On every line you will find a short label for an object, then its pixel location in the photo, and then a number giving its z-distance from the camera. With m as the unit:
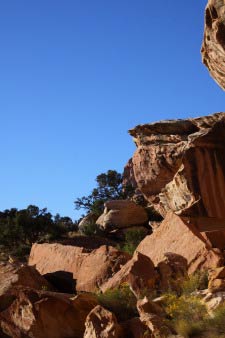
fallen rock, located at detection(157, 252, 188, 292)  14.98
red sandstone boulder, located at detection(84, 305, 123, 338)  11.77
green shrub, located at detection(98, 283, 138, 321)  13.38
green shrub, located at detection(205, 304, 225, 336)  11.05
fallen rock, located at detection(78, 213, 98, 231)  49.57
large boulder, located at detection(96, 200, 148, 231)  44.59
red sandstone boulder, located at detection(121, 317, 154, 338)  11.46
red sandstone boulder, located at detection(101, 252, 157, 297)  14.78
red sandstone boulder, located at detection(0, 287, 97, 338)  13.01
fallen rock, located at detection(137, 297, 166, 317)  12.23
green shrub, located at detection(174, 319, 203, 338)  11.13
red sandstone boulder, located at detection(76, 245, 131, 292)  17.59
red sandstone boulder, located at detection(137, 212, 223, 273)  16.03
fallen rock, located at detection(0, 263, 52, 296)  15.62
